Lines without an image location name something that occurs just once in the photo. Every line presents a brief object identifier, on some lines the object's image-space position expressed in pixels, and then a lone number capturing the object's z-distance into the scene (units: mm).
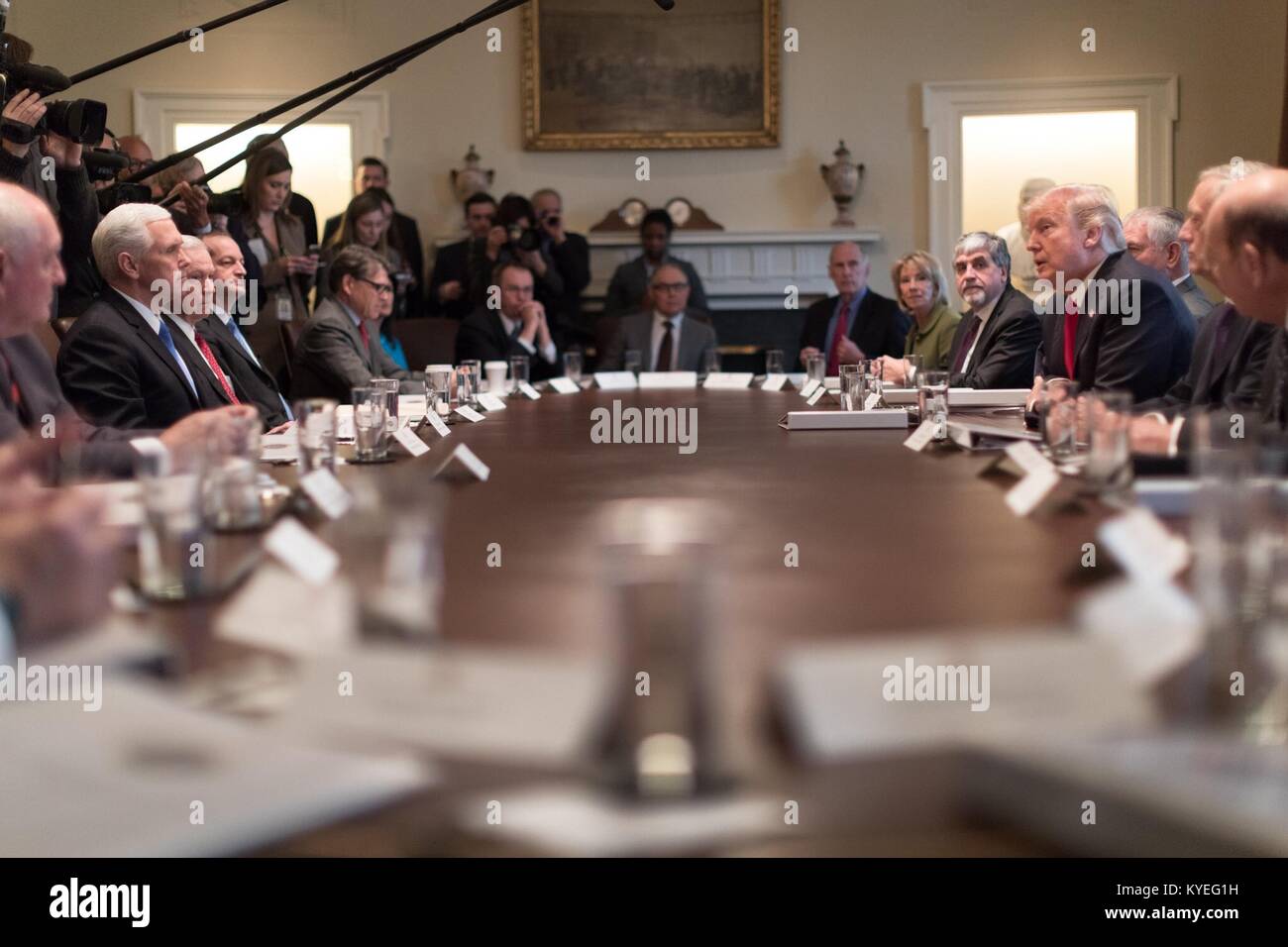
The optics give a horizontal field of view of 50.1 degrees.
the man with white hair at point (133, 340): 3486
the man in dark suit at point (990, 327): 4871
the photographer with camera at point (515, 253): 8367
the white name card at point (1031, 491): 1954
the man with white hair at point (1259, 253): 2480
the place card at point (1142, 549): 1425
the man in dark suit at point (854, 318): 7445
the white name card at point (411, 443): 2969
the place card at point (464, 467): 2488
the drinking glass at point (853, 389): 3711
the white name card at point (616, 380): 5879
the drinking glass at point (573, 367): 5780
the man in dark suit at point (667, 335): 7484
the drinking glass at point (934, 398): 2982
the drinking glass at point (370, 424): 2762
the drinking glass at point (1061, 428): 2418
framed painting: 9516
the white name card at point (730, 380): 5703
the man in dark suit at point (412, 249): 9195
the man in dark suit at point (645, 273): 8961
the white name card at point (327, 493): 1957
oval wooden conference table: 916
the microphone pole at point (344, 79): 3250
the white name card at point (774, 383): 5480
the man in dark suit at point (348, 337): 5176
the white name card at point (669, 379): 5992
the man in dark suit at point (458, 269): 8703
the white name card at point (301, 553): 1454
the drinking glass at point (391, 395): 3031
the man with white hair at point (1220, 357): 3125
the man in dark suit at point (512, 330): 6926
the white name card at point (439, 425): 3551
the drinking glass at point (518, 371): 5344
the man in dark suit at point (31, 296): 2395
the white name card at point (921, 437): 2889
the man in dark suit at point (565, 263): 8906
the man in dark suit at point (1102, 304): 3963
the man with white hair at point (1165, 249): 5047
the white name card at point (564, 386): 5547
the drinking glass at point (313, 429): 2275
